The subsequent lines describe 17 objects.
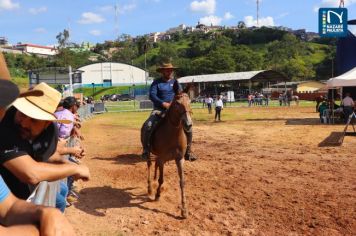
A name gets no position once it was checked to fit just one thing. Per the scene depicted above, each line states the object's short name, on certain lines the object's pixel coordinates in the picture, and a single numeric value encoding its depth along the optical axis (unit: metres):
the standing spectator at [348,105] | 23.30
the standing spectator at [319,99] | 32.62
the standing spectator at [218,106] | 28.45
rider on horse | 9.11
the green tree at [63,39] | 100.62
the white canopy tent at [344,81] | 21.50
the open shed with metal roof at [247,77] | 62.50
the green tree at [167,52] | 132.62
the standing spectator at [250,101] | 49.81
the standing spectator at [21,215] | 2.47
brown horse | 7.73
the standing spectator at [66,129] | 4.70
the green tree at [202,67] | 97.56
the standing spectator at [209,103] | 37.38
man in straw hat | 3.16
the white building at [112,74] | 117.08
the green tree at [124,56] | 148.25
